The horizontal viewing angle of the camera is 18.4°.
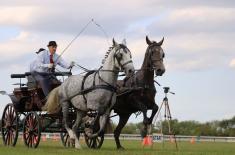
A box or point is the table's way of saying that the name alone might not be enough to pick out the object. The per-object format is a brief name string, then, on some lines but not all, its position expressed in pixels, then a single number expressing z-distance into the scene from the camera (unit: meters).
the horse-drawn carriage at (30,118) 20.77
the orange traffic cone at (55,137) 43.15
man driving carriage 20.81
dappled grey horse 18.70
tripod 20.47
